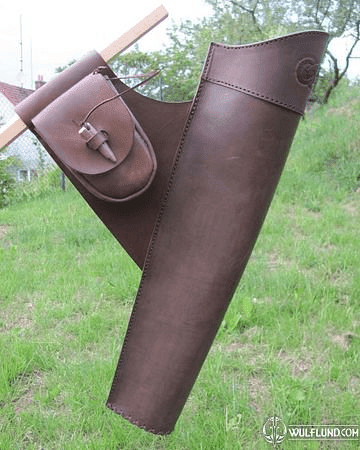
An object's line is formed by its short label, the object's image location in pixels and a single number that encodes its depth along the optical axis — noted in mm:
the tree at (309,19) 6566
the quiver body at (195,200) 1076
